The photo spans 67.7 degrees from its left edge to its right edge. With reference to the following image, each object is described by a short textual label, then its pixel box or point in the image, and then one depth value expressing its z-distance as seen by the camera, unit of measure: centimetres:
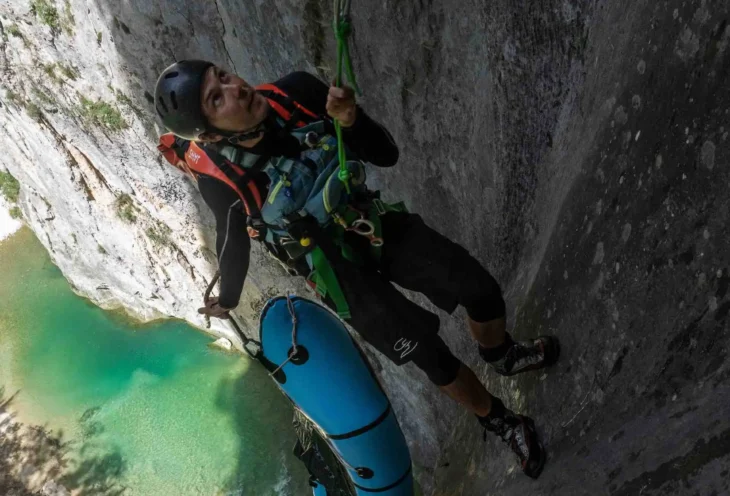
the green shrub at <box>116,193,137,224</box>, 1065
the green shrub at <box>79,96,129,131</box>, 862
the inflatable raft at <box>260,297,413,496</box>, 413
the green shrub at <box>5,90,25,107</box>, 952
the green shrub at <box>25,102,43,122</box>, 950
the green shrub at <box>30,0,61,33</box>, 787
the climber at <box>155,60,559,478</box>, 276
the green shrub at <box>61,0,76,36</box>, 780
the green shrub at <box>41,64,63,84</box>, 855
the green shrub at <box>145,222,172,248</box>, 1072
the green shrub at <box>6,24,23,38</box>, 828
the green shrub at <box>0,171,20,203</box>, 1316
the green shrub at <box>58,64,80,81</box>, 837
